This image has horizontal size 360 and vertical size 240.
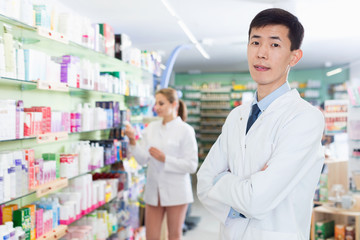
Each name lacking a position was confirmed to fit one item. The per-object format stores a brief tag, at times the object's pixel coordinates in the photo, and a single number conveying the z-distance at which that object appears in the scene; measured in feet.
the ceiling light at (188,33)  18.12
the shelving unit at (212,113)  46.16
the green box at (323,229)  15.51
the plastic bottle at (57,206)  9.75
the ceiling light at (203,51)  27.31
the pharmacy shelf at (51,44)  8.77
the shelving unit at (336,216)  14.70
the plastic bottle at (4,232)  7.48
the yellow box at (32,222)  8.55
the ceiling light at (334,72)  41.99
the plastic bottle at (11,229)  7.70
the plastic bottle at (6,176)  7.62
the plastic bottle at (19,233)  7.91
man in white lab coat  5.13
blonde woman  12.20
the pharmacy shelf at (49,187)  8.59
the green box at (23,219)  8.25
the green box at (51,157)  9.75
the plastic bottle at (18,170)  8.09
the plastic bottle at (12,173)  7.84
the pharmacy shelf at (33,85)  8.39
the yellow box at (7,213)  8.38
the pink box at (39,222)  8.80
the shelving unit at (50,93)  8.86
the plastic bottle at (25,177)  8.30
